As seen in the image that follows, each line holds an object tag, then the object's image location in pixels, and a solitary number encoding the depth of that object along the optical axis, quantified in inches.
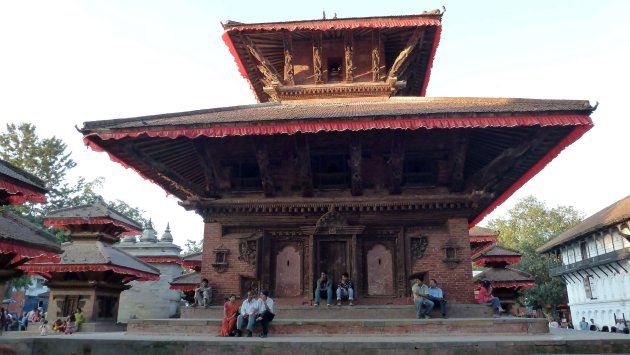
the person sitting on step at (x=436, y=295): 383.9
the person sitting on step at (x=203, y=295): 417.1
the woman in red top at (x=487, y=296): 532.7
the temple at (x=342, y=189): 405.7
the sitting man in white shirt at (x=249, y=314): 358.0
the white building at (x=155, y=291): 1200.8
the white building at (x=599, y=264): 1320.1
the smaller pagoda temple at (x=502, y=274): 841.5
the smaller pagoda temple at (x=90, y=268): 786.2
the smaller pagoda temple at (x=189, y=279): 846.5
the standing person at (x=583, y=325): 1321.9
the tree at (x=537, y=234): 1957.4
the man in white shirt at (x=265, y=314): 355.6
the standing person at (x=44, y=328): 708.7
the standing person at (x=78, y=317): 762.8
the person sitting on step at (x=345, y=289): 406.2
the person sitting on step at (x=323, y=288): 410.0
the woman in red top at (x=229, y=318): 363.3
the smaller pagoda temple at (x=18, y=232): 450.0
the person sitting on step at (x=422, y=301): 380.2
